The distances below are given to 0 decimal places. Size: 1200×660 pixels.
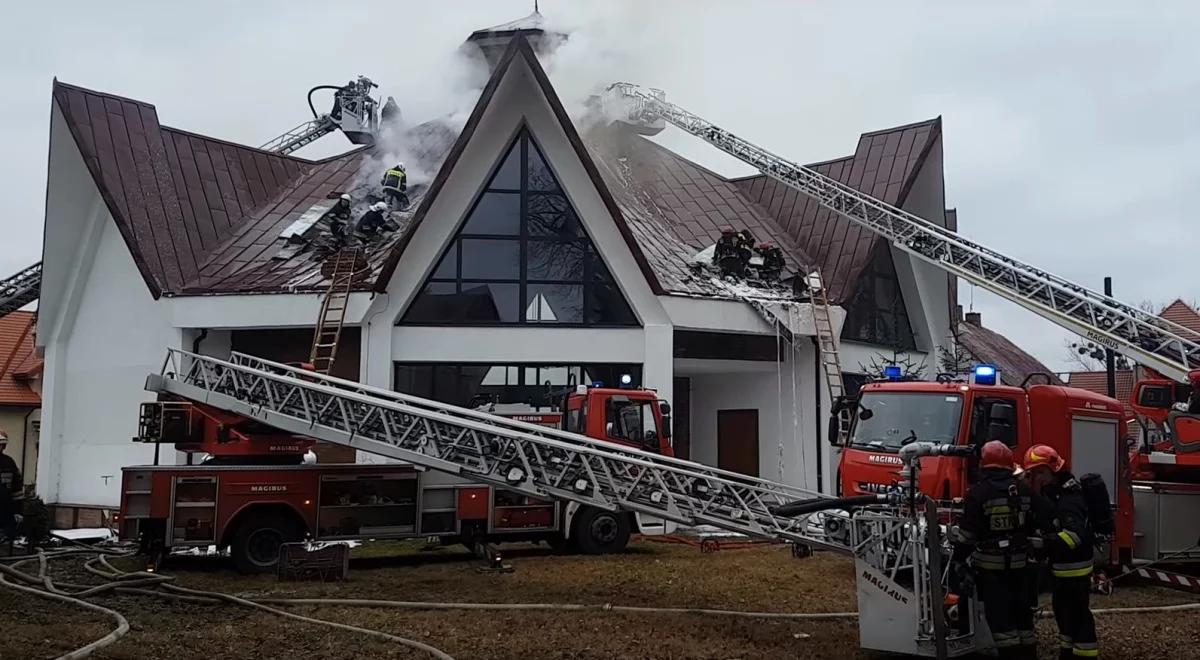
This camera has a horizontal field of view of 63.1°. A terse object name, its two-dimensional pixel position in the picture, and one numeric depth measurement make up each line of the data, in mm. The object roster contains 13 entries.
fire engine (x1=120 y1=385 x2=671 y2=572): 11219
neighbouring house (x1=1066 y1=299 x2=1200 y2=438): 30734
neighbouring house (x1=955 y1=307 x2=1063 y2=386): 29472
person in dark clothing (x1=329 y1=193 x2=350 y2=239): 19141
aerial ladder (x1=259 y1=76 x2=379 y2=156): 28484
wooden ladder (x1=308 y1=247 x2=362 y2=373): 16392
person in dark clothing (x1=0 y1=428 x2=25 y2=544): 10500
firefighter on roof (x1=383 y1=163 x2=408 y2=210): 20056
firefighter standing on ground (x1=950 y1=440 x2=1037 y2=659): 6586
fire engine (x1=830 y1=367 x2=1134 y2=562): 9586
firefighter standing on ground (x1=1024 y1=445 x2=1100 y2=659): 6465
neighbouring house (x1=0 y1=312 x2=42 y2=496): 29109
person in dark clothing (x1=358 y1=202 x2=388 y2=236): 19031
